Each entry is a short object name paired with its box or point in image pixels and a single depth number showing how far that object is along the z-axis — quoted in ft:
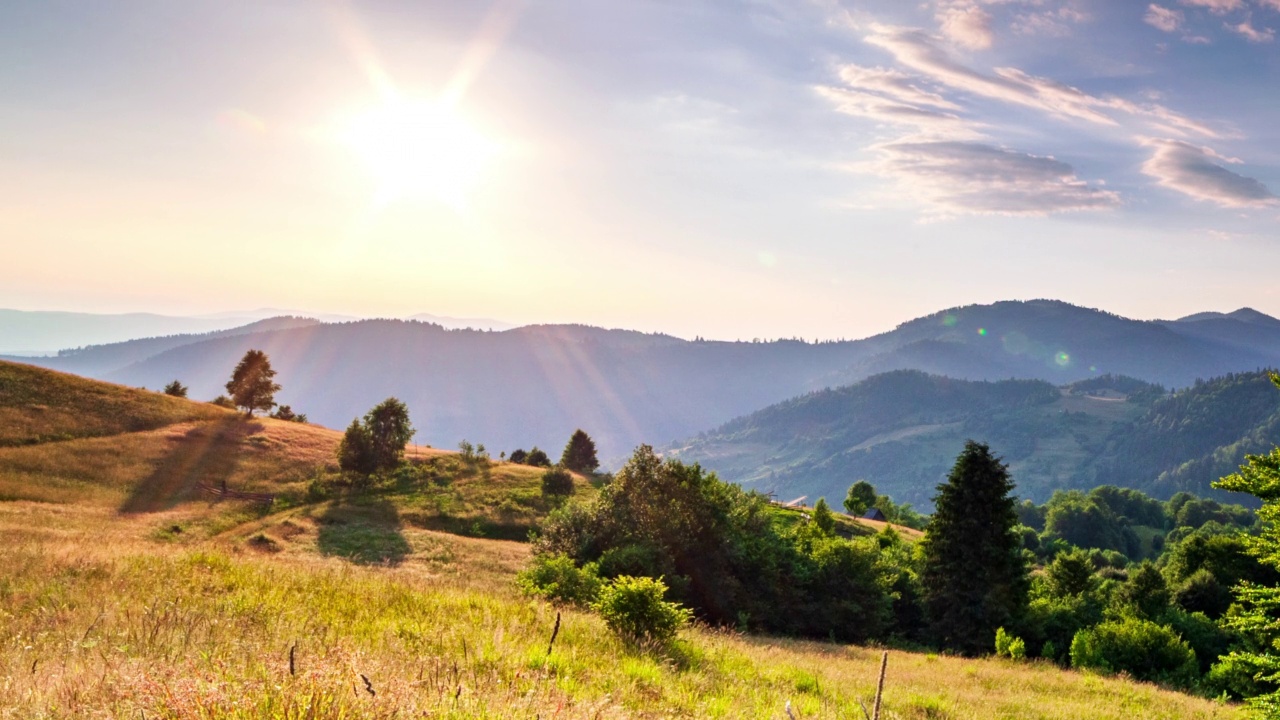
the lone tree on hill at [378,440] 203.82
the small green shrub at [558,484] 208.95
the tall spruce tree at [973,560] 125.90
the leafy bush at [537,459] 297.53
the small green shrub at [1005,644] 103.60
